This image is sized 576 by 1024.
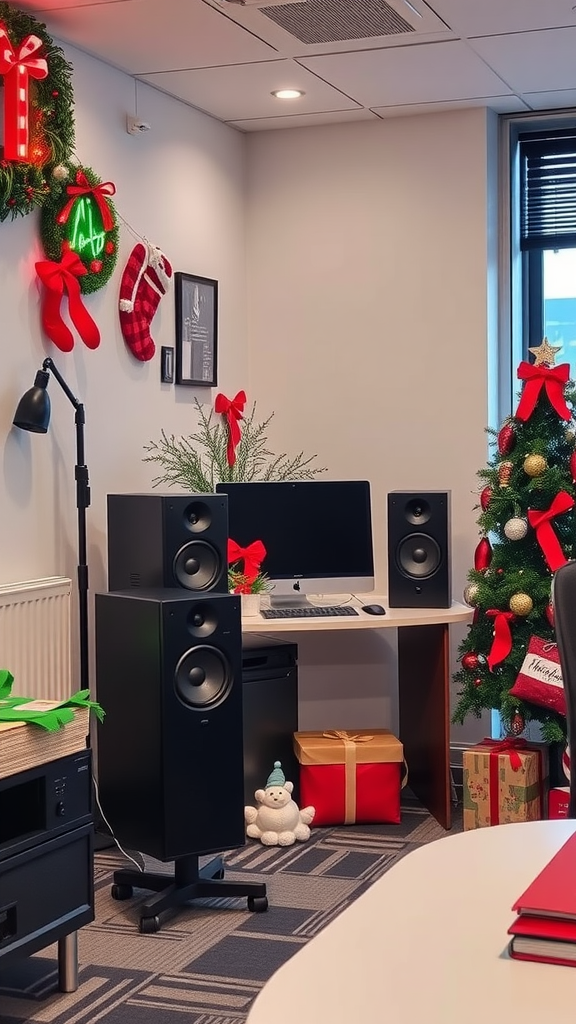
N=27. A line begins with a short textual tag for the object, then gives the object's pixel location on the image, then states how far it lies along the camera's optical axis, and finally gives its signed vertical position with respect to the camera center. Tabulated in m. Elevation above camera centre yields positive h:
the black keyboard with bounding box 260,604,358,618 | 4.29 -0.39
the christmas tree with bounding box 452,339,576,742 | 4.18 -0.13
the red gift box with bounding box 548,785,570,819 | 4.01 -0.99
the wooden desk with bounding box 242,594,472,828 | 4.20 -0.67
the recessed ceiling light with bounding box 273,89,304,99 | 4.57 +1.51
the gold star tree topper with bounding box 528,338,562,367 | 4.29 +0.50
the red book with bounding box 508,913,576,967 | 1.24 -0.45
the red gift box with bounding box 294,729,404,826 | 4.34 -0.98
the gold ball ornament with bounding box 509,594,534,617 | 4.18 -0.35
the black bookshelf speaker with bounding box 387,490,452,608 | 4.43 -0.18
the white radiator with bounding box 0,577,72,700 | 3.65 -0.41
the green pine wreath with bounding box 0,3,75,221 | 3.53 +1.12
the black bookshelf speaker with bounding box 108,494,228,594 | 3.63 -0.12
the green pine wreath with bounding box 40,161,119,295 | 3.83 +0.85
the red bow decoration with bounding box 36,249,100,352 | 3.81 +0.65
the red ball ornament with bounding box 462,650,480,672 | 4.34 -0.57
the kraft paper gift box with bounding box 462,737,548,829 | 4.12 -0.95
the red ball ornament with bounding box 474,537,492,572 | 4.39 -0.20
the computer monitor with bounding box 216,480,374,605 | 4.54 -0.11
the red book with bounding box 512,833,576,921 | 1.28 -0.42
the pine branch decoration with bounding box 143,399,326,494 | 4.57 +0.16
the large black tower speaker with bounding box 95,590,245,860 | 3.39 -0.62
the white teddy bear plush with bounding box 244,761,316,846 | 4.14 -1.06
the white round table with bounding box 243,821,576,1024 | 1.13 -0.46
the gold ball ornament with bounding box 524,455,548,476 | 4.18 +0.12
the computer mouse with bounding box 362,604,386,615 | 4.33 -0.39
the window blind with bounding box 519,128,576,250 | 5.06 +1.26
